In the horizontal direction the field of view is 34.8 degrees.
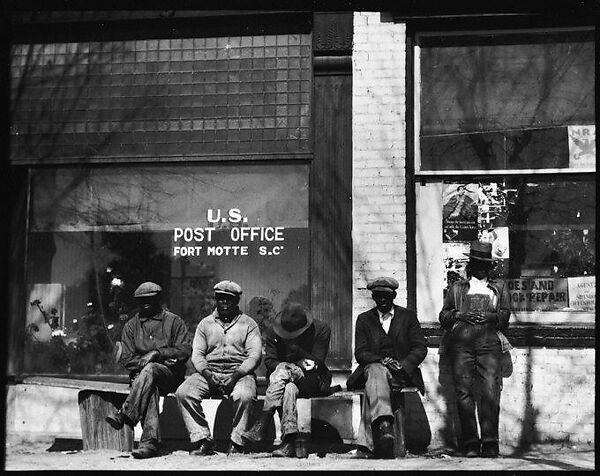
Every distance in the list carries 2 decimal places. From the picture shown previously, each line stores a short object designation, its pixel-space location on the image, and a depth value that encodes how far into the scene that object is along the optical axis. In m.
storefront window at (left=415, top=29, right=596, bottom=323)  10.00
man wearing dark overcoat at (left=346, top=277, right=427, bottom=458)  8.70
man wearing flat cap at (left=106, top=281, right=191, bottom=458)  9.04
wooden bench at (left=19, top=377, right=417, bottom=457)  8.93
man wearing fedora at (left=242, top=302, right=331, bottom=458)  8.80
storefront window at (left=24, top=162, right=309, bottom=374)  10.52
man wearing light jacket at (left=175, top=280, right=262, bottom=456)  8.98
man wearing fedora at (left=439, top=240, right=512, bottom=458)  9.07
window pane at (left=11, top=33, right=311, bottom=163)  10.56
